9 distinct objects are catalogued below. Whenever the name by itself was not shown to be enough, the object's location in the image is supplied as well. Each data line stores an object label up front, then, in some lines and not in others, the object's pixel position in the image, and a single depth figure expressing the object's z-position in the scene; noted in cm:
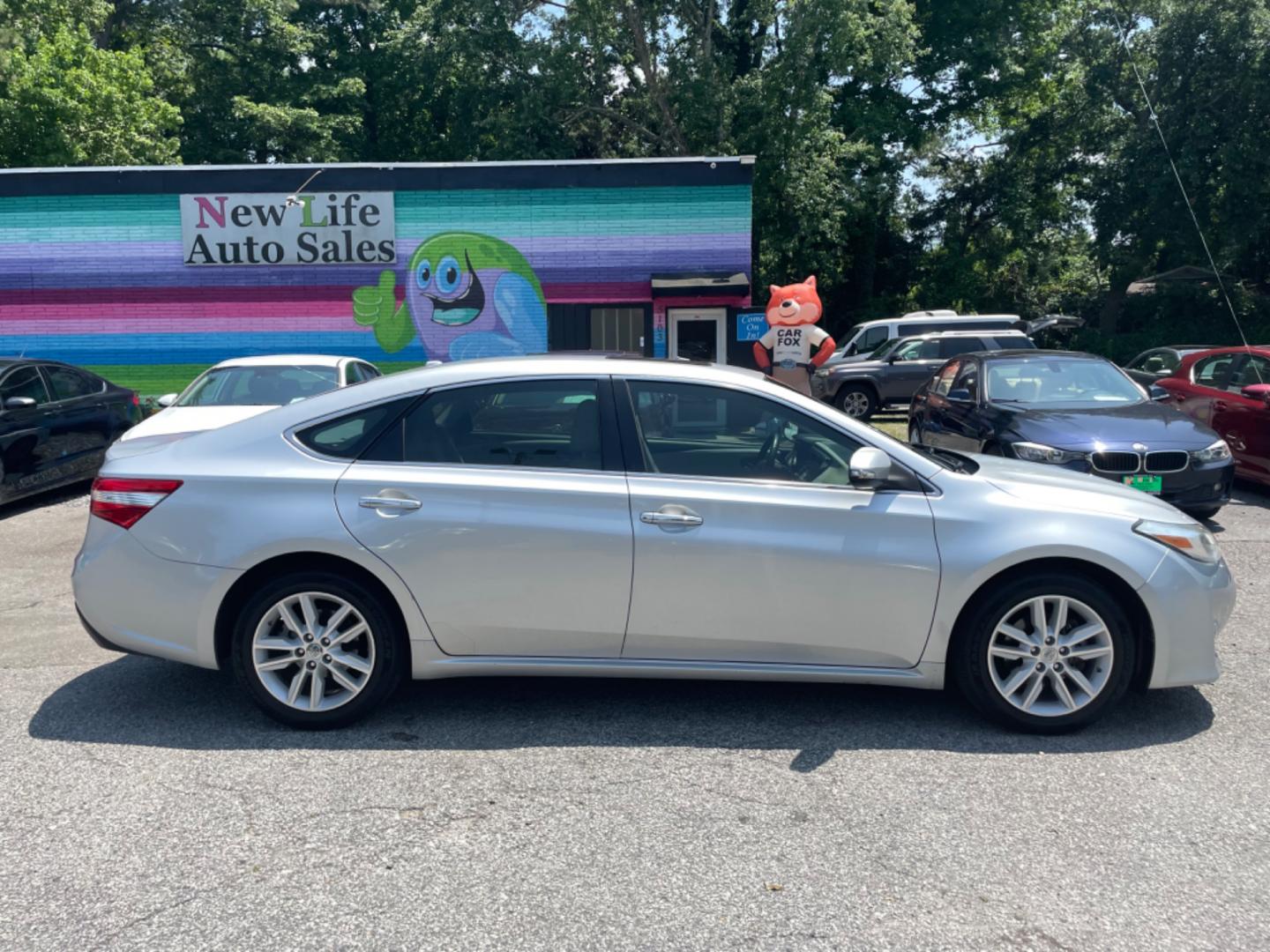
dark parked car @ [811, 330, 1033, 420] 1903
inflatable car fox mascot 1295
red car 1017
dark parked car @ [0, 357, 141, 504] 989
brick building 1741
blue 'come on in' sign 1720
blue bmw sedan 803
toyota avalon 423
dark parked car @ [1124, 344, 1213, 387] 1491
